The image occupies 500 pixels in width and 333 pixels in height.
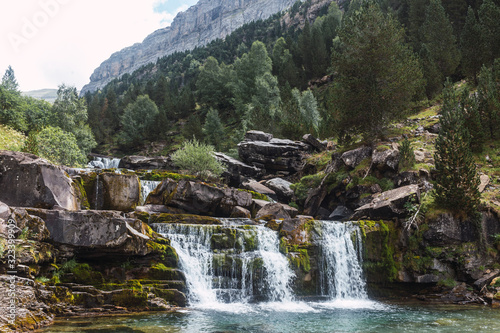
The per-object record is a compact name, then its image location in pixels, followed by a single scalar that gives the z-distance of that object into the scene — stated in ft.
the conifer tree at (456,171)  68.90
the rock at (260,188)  126.07
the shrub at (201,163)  140.56
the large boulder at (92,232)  51.65
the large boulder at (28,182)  63.16
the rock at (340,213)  100.83
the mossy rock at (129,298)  52.75
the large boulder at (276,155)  150.10
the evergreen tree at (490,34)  139.64
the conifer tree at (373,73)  104.88
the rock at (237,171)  147.43
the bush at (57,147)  127.34
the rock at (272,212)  92.53
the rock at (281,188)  126.62
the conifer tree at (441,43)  157.58
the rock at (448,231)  69.62
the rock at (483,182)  77.38
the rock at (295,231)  73.72
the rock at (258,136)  161.58
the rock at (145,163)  168.96
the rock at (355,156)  106.73
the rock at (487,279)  64.59
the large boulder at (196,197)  94.27
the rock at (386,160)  94.02
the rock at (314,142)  154.08
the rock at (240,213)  96.37
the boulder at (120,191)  86.53
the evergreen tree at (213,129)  235.81
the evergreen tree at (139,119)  273.75
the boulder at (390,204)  76.64
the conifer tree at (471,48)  141.08
